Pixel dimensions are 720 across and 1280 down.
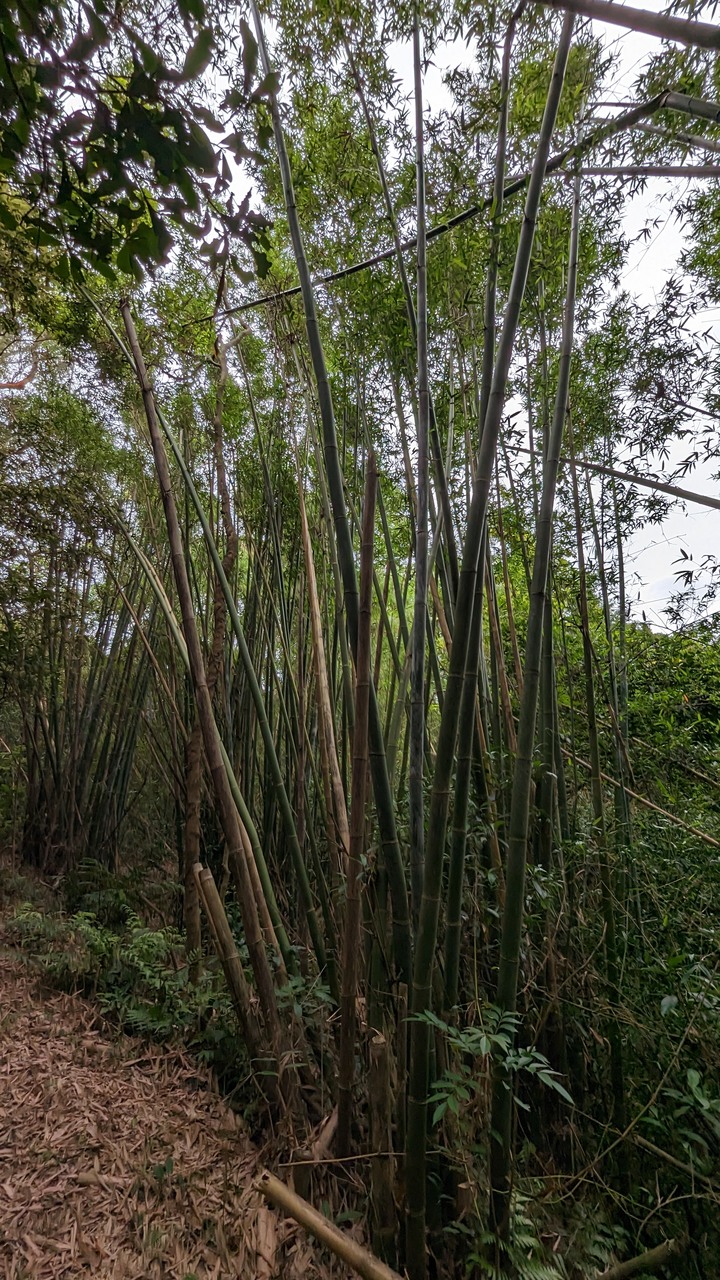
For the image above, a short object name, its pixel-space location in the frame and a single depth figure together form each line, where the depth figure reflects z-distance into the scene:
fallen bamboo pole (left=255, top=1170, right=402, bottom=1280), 1.03
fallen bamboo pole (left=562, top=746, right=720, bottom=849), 2.15
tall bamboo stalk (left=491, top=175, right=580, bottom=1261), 1.19
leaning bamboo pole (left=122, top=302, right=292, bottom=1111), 1.48
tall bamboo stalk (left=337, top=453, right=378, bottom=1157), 1.15
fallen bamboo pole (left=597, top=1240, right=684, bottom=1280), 1.20
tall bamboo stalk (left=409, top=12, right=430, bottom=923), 1.36
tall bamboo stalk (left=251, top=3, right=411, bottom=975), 1.29
